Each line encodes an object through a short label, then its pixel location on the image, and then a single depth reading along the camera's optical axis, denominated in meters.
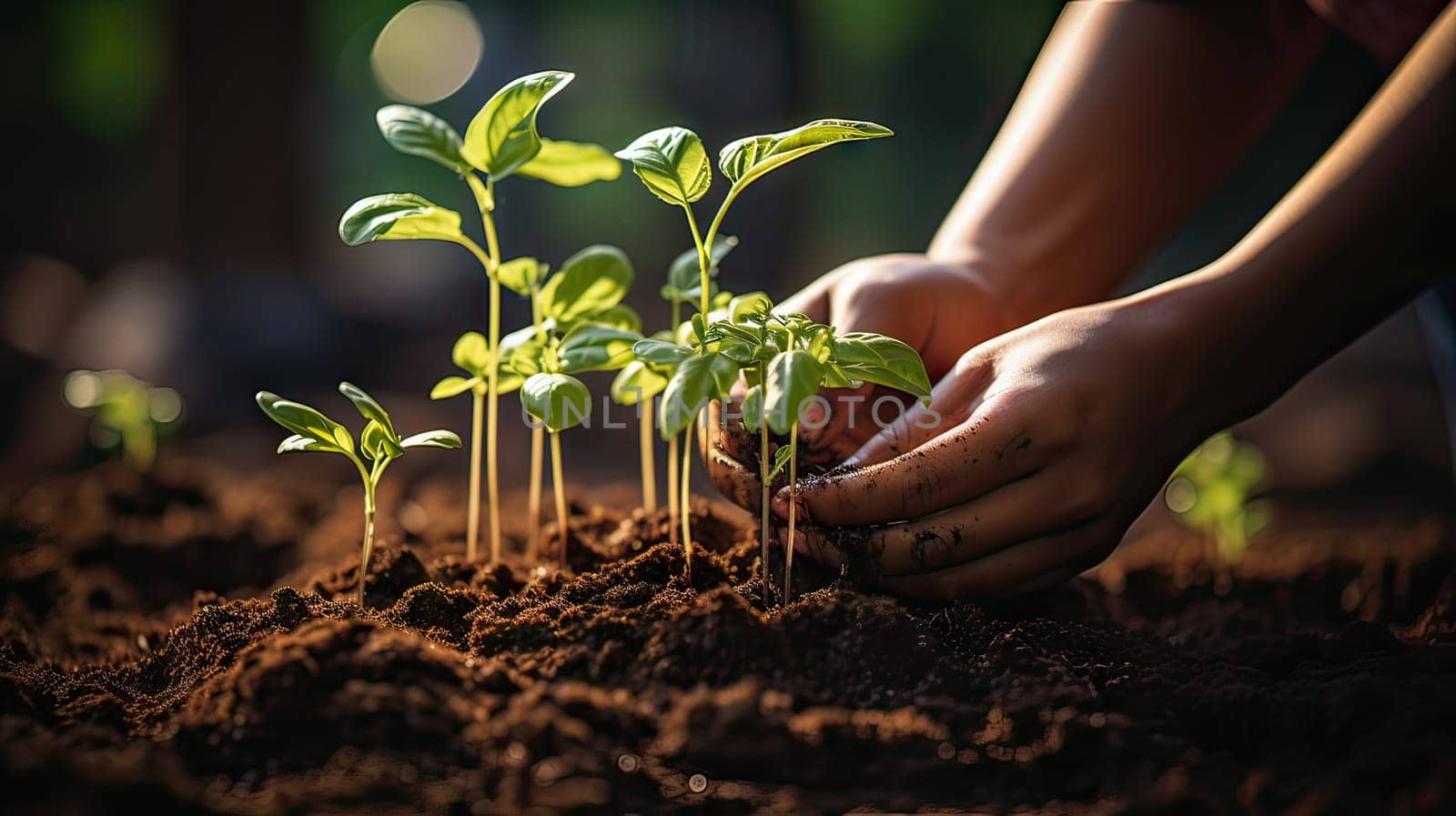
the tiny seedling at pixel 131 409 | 1.82
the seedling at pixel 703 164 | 0.77
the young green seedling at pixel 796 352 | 0.80
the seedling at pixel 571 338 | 0.88
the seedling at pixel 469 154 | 0.91
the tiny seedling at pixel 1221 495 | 1.66
